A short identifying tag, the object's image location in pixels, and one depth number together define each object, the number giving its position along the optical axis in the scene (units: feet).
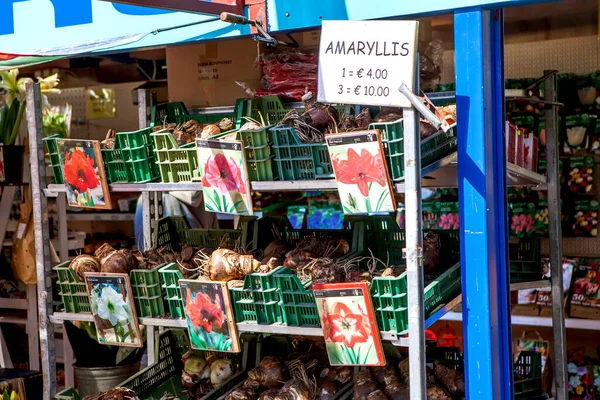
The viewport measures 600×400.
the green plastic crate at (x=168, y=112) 12.45
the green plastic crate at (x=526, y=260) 12.76
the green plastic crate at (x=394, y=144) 9.05
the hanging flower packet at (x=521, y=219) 16.15
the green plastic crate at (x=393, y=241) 11.70
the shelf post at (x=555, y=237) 12.67
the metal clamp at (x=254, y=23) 9.59
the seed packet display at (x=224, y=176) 9.97
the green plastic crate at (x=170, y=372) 11.82
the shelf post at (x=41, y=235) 11.53
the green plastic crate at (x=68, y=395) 11.66
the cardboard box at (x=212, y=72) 12.44
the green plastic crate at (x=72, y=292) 11.37
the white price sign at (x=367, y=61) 8.54
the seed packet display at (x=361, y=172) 8.93
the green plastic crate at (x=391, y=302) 9.10
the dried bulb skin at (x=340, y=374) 11.16
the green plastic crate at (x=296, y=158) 9.78
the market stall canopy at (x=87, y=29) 10.95
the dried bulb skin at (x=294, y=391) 10.55
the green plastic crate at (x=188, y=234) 12.94
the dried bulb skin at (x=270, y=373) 11.19
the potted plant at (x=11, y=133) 16.47
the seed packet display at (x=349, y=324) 9.17
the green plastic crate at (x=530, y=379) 11.50
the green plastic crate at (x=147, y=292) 10.77
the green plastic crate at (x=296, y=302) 9.75
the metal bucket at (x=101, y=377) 13.61
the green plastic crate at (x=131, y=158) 11.03
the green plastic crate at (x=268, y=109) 11.69
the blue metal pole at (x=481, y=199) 9.36
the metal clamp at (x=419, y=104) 8.31
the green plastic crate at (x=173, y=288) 10.65
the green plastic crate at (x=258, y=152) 9.98
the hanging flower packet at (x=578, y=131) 15.97
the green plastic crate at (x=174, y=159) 10.63
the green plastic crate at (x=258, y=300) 9.92
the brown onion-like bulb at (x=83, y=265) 11.22
